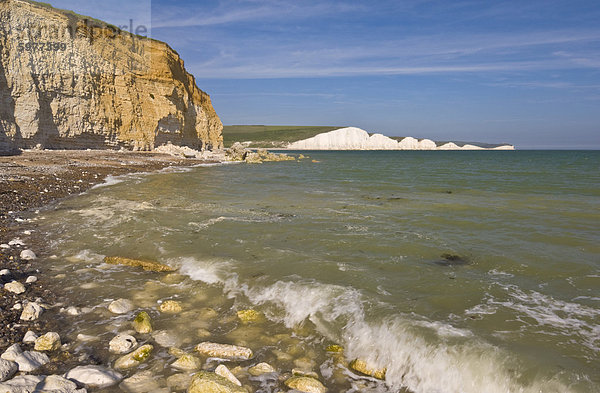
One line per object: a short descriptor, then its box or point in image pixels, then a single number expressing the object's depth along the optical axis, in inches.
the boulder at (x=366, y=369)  140.1
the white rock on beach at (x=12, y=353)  129.4
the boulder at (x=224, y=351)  145.1
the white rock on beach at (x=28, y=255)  246.3
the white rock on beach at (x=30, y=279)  206.3
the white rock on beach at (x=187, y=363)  136.3
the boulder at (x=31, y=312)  163.5
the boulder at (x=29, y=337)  144.8
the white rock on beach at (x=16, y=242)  270.6
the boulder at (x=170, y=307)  182.5
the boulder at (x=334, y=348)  155.4
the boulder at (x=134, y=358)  136.1
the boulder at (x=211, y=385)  119.0
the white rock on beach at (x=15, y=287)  188.4
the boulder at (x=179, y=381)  125.0
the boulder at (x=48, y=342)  141.1
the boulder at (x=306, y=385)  125.3
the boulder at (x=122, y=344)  146.0
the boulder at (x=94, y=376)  123.4
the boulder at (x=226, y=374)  127.2
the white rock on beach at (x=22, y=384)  110.1
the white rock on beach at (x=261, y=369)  135.5
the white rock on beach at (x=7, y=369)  118.6
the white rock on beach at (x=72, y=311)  174.2
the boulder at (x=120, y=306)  179.0
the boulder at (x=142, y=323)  161.3
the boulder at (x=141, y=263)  246.0
